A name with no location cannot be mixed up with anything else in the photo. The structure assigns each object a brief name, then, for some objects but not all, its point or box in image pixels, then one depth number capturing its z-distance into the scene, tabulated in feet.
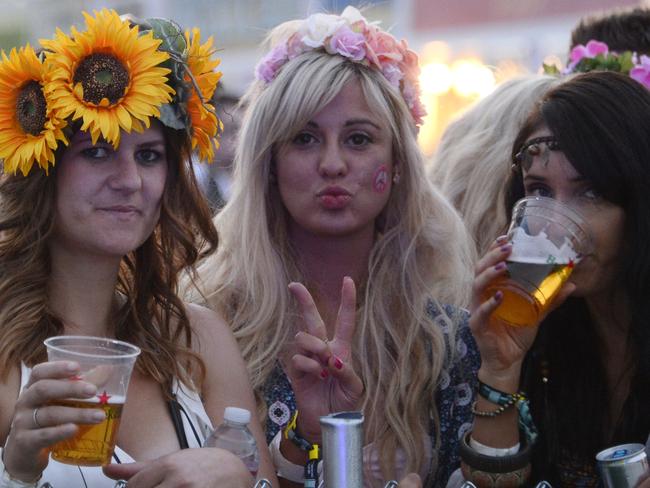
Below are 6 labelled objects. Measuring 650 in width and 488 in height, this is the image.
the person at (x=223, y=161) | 40.07
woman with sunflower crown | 19.16
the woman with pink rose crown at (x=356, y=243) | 23.57
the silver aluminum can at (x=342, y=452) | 14.35
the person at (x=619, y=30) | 34.65
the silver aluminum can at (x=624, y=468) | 15.83
